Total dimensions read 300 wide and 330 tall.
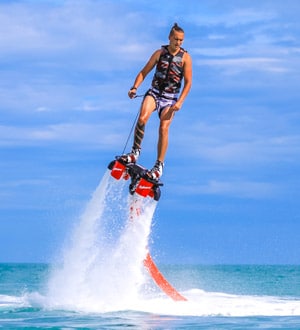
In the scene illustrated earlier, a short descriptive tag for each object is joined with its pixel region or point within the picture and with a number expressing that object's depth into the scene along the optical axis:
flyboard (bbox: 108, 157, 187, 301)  17.33
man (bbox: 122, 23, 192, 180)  17.17
